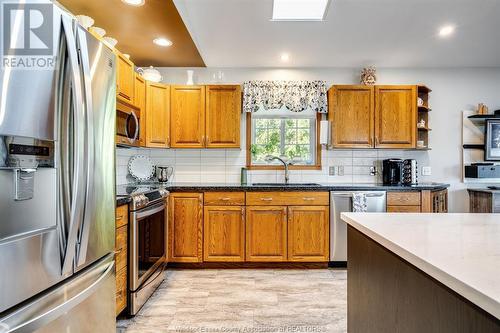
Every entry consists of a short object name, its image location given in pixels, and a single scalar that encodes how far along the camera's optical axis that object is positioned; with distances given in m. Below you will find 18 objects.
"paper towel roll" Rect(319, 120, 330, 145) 3.99
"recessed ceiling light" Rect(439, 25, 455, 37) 3.04
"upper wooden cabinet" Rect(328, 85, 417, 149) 3.81
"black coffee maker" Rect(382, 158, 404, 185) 3.90
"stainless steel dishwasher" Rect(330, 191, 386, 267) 3.47
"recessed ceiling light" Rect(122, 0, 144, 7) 2.35
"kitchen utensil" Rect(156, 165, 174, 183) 3.94
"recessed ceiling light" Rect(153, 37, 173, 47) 3.12
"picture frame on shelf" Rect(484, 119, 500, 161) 4.13
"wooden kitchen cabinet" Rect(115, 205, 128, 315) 2.20
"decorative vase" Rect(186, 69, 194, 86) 3.96
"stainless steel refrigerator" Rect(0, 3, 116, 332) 1.05
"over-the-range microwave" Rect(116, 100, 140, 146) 2.71
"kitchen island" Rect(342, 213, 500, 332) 0.69
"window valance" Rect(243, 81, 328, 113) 3.99
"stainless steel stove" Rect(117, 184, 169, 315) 2.38
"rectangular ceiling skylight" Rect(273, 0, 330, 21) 2.64
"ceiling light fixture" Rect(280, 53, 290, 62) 3.70
